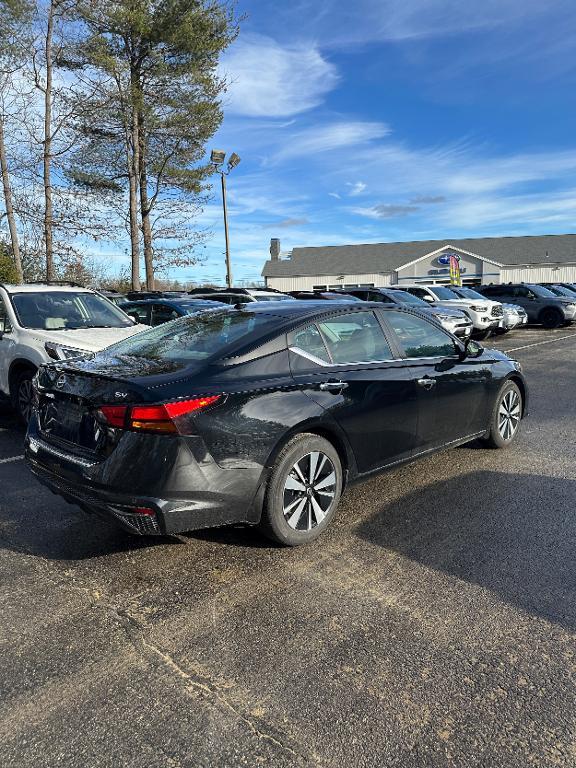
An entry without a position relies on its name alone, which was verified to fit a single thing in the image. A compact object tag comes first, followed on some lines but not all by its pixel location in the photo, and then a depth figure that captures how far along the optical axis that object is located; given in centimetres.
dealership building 5012
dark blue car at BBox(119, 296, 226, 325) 1167
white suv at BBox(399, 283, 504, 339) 1816
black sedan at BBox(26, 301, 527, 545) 315
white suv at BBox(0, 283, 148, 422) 668
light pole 2147
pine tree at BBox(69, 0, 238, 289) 2106
